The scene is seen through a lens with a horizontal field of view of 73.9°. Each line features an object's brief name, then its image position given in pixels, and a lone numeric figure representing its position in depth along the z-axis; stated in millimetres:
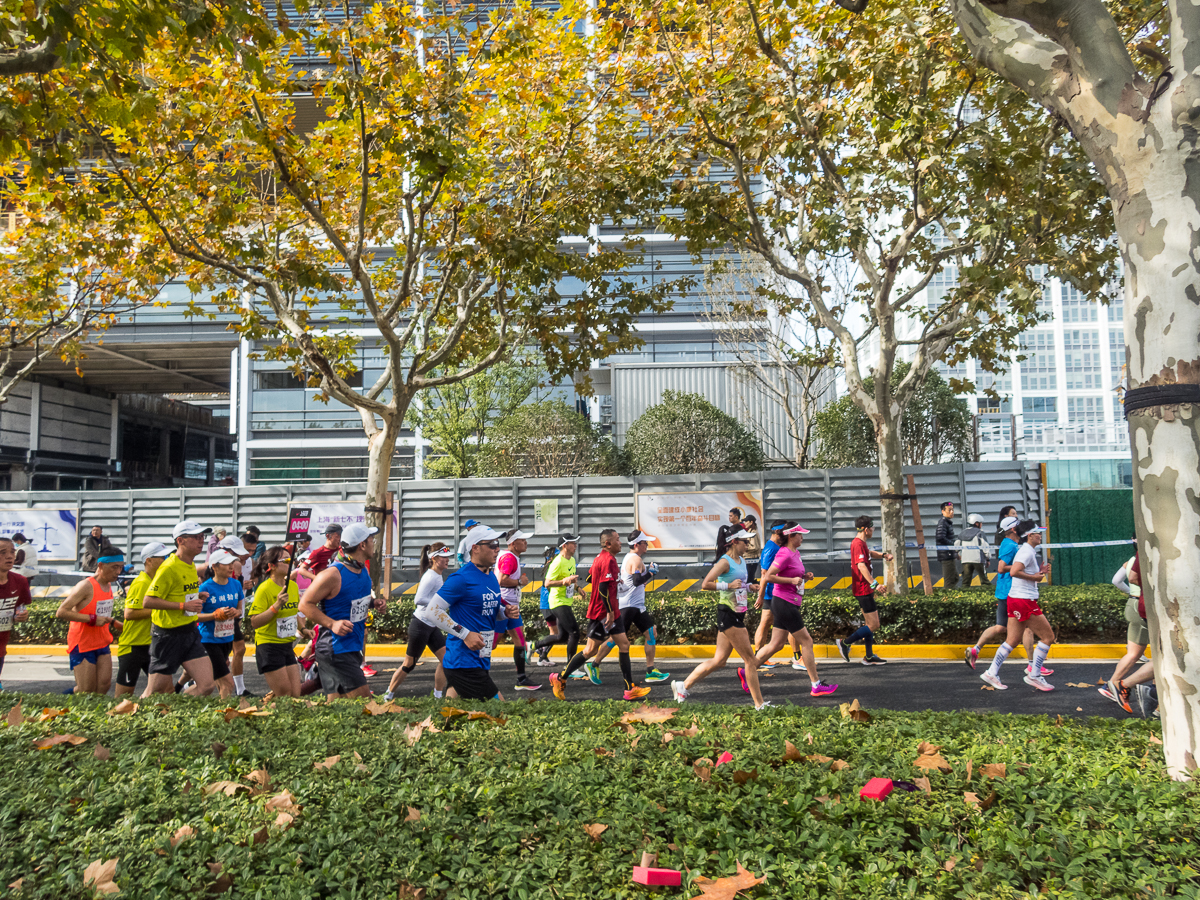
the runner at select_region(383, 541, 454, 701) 8041
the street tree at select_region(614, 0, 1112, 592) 9734
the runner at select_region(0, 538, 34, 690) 7605
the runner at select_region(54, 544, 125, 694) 7574
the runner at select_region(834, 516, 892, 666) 10375
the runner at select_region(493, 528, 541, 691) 9855
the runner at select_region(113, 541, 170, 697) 7461
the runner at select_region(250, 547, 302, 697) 7594
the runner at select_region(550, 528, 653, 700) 9148
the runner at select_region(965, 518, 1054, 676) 9195
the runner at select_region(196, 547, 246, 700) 7836
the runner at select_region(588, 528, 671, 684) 9516
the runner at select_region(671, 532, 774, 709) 7672
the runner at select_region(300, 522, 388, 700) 6613
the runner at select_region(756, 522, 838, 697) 8836
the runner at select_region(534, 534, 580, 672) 10453
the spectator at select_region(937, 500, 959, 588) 16266
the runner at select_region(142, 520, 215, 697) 7098
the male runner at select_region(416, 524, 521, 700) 6172
